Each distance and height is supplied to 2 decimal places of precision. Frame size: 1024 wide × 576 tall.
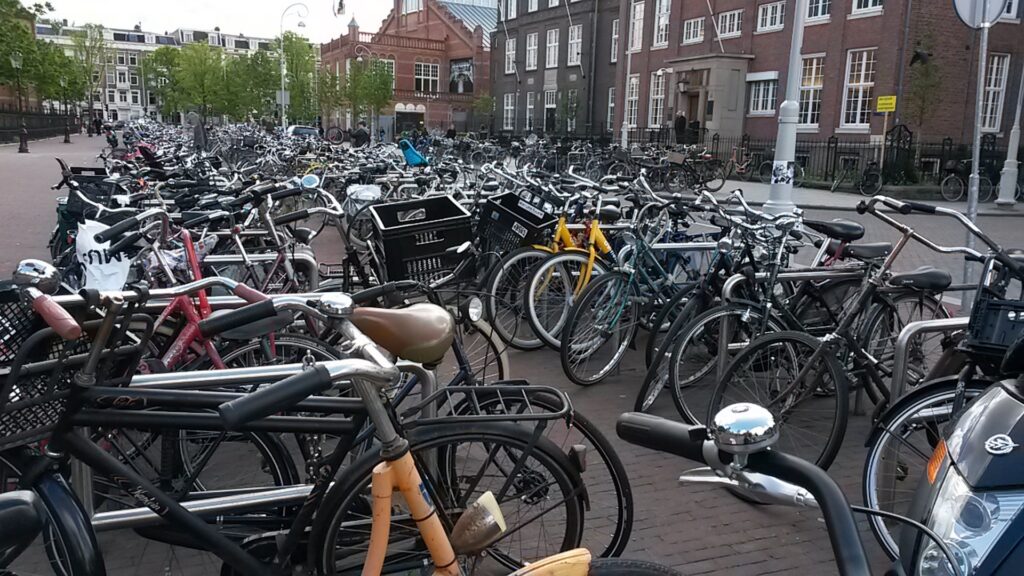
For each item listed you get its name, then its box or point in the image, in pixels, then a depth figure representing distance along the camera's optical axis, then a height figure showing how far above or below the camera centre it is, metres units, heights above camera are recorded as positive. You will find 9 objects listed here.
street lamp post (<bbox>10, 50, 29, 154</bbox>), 33.44 +2.91
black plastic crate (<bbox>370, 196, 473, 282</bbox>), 4.99 -0.59
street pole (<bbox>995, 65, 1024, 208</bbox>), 17.09 -0.34
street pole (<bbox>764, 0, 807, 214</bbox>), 11.49 +0.20
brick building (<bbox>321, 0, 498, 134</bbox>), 61.03 +7.45
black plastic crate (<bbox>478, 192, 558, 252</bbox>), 6.22 -0.54
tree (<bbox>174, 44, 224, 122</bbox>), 49.62 +4.46
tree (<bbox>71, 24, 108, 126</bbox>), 78.50 +9.49
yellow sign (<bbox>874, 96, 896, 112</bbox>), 21.12 +1.65
